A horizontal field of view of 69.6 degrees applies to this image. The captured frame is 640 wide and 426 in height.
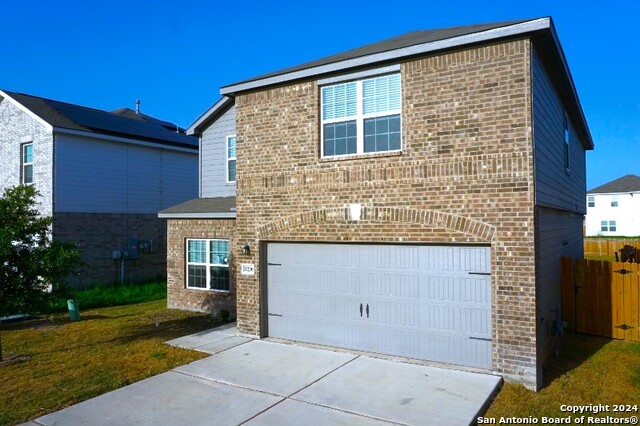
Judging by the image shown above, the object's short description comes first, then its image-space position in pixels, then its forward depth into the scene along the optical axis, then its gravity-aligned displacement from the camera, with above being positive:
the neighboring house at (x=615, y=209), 48.16 +1.65
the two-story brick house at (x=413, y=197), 7.25 +0.51
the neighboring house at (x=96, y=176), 17.06 +2.02
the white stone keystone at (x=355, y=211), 8.70 +0.27
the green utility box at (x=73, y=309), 12.73 -2.30
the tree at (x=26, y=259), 8.82 -0.65
